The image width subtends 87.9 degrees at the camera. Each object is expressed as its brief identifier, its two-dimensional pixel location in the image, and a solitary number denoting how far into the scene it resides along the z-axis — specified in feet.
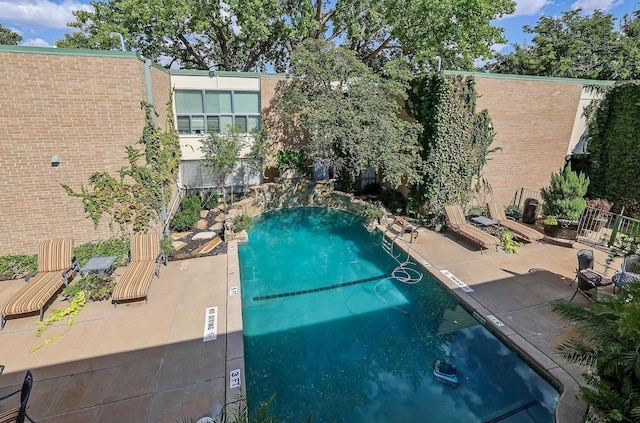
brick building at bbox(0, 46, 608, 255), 27.67
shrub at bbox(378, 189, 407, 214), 49.46
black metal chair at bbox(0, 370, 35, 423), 13.47
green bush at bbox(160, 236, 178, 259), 32.84
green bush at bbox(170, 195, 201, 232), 40.78
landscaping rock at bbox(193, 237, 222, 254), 34.94
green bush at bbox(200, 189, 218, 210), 50.62
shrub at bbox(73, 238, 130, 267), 30.17
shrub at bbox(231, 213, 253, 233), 40.78
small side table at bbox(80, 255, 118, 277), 26.87
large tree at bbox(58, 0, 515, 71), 67.82
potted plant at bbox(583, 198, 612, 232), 39.09
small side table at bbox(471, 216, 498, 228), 39.01
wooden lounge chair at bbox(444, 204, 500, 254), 34.47
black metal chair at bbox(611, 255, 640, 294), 22.57
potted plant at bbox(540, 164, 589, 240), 37.83
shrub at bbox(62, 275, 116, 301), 25.18
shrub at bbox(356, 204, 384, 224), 44.39
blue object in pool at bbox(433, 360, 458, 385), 19.25
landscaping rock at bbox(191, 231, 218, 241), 38.84
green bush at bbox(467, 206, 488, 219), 44.62
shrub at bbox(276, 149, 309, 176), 56.75
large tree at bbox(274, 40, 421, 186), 42.37
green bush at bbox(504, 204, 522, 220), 46.62
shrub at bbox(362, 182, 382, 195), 58.90
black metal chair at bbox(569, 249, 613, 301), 24.73
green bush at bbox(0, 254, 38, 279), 28.45
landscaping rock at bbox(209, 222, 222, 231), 42.45
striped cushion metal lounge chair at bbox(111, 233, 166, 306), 24.42
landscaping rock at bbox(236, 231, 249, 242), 40.22
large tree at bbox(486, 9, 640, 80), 72.89
